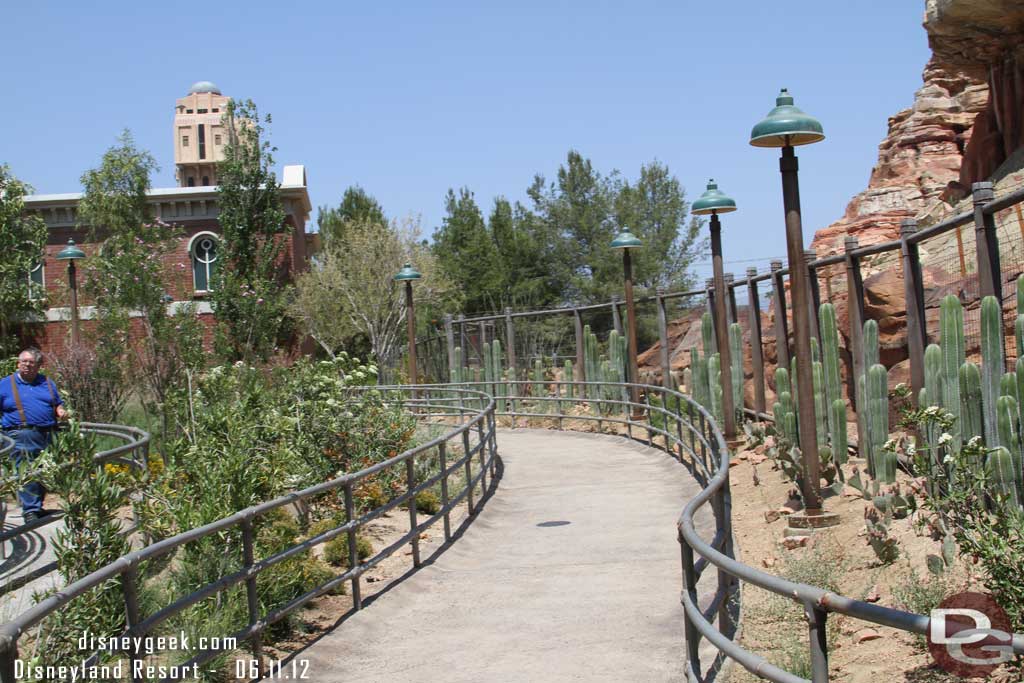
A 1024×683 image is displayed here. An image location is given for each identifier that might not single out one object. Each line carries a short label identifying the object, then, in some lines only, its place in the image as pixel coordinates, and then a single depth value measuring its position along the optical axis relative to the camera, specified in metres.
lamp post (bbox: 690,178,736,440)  15.98
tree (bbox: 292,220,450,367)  41.88
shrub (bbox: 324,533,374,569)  10.00
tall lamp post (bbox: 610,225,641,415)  20.33
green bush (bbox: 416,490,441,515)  12.87
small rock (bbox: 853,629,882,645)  6.84
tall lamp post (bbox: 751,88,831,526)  10.38
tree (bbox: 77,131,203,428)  19.64
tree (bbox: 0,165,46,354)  36.56
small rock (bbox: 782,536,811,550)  9.91
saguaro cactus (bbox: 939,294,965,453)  9.02
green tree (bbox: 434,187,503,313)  56.50
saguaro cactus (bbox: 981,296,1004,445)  8.57
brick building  38.97
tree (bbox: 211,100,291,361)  38.47
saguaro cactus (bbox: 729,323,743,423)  17.42
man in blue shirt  11.68
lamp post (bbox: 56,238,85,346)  22.71
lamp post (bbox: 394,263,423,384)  26.30
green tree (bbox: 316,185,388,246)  66.00
